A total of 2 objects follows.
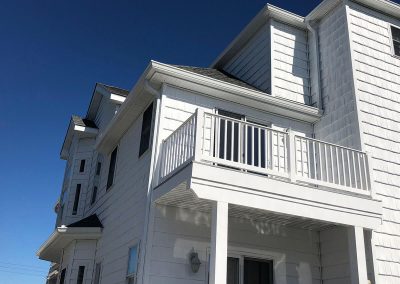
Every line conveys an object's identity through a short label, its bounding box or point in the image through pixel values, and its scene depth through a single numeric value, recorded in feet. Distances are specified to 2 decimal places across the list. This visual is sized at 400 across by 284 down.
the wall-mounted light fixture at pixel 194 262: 23.91
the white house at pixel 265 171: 22.75
